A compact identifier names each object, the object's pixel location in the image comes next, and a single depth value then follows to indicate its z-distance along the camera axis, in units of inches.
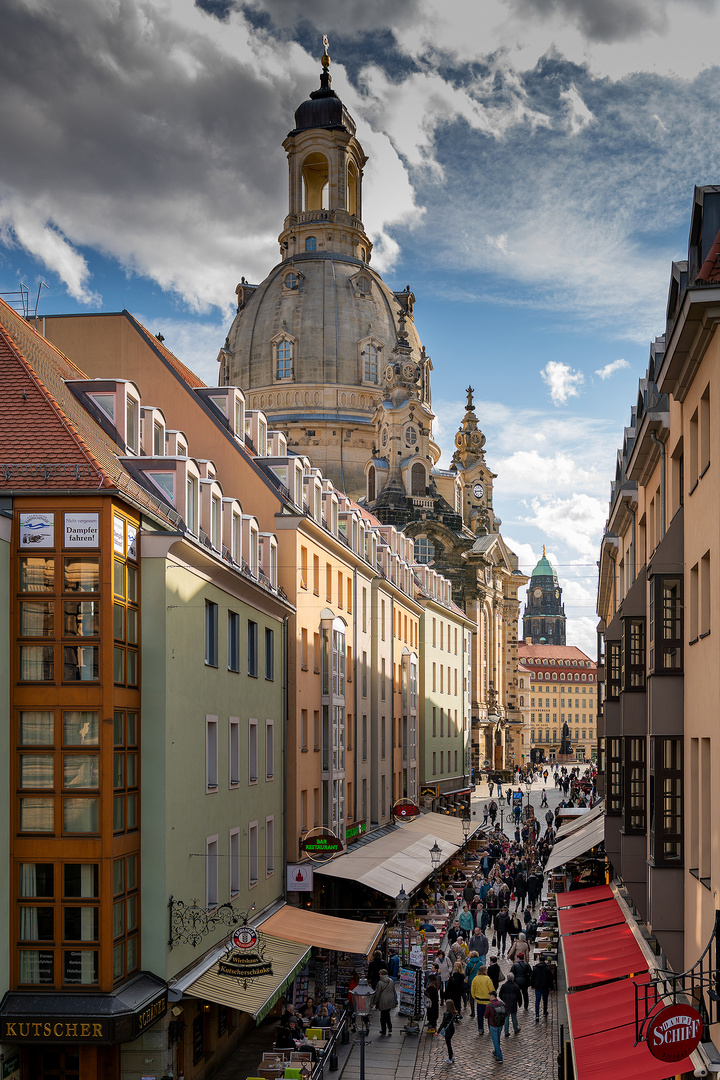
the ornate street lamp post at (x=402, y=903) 1295.5
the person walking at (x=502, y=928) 1471.5
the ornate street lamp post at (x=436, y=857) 1558.8
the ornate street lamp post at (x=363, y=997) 1102.4
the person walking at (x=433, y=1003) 1119.6
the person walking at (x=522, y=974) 1197.7
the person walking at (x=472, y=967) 1213.1
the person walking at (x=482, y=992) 1114.7
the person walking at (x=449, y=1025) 1016.2
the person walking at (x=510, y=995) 1087.0
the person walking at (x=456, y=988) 1168.2
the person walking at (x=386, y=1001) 1127.0
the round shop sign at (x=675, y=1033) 499.5
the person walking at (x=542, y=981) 1173.7
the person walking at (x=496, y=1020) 1013.2
